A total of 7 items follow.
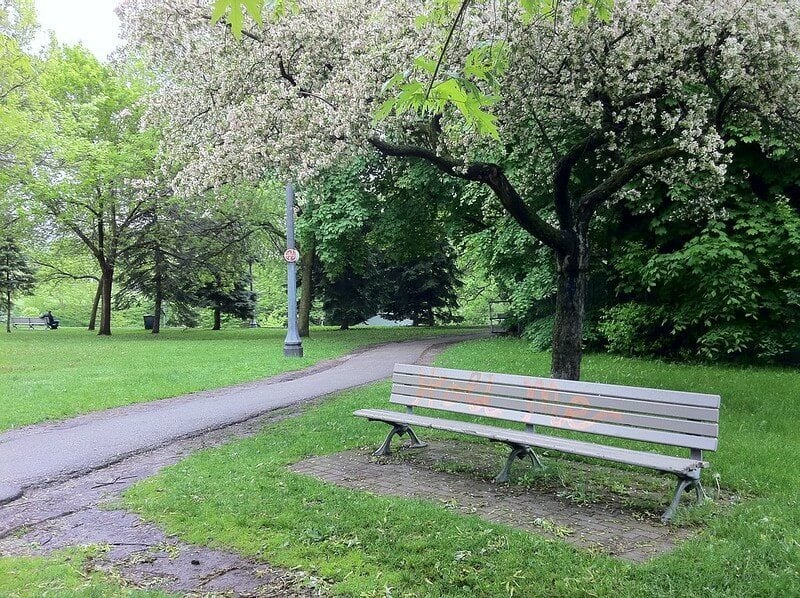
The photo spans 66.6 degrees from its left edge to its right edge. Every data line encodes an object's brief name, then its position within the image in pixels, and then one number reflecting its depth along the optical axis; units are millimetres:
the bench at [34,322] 42406
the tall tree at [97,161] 22052
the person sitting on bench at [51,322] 42216
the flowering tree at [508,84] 7449
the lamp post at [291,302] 15891
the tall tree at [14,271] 30125
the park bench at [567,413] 4652
